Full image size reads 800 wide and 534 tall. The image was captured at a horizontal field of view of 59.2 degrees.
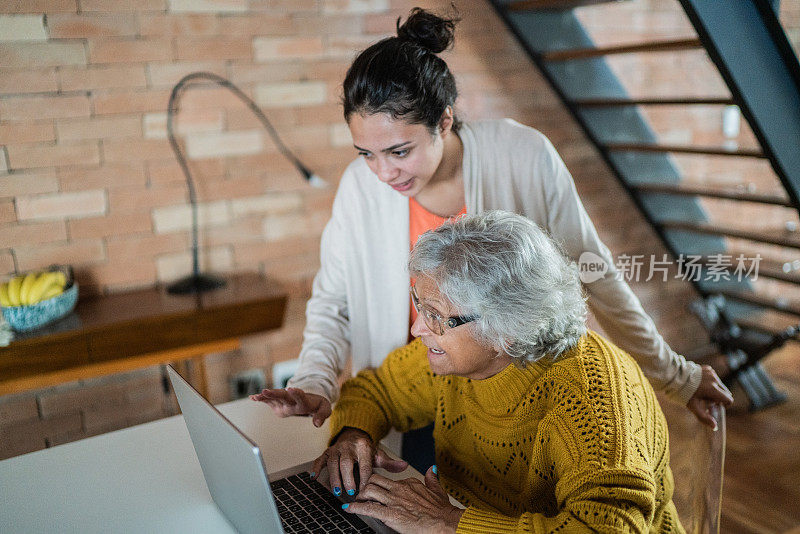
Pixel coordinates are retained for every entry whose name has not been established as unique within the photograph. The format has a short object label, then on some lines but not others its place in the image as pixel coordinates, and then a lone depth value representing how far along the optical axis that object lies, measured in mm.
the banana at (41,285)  2328
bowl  2270
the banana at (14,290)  2299
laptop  946
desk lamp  2656
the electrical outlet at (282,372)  3074
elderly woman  1128
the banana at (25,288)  2309
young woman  1523
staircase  2387
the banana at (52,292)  2357
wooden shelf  2252
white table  1234
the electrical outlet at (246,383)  2998
